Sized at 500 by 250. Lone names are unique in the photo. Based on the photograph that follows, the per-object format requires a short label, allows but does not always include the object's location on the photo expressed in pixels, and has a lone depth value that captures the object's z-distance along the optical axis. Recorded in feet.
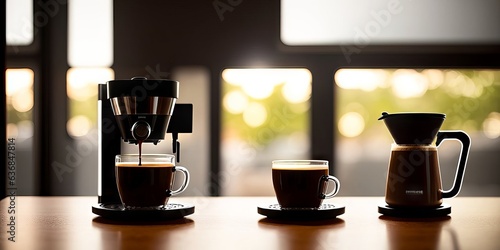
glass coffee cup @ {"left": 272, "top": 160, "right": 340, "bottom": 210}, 3.56
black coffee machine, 3.54
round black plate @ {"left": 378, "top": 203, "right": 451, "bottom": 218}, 3.66
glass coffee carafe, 3.63
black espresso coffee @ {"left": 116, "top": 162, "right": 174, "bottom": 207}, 3.56
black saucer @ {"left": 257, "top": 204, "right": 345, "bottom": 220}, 3.48
